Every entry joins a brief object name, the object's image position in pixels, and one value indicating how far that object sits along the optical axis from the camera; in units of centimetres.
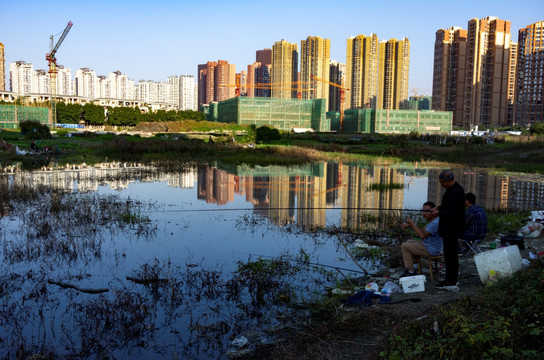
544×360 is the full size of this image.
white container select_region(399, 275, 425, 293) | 702
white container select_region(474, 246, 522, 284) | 661
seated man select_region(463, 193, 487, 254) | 806
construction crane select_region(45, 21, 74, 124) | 10791
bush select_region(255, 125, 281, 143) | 5144
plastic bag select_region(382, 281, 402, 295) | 711
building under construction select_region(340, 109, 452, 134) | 10294
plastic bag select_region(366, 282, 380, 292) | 721
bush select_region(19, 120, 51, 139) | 5031
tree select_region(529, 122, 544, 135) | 7069
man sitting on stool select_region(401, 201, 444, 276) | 757
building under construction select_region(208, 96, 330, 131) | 10669
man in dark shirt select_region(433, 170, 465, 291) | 686
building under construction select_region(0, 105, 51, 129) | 9412
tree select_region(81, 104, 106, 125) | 10706
